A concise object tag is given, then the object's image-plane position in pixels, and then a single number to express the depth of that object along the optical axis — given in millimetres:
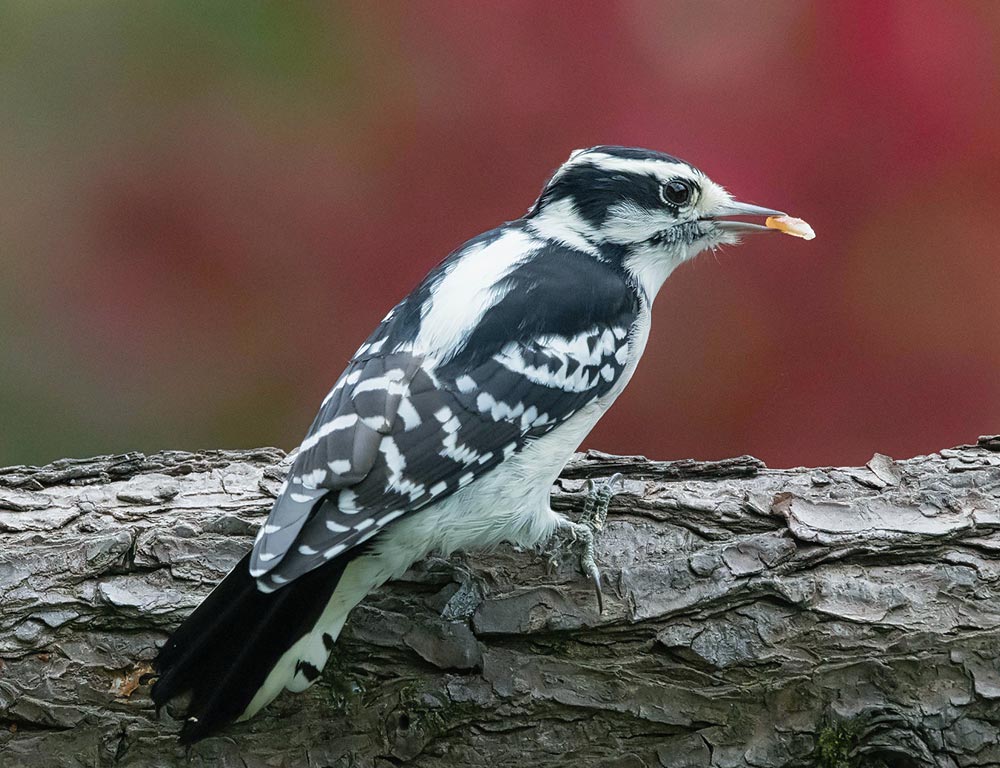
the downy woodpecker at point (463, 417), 5402
